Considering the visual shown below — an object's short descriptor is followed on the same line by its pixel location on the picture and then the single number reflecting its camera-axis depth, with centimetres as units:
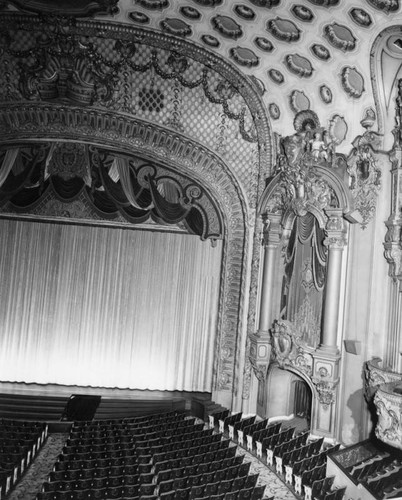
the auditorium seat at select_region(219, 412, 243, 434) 1298
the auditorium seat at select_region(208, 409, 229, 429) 1348
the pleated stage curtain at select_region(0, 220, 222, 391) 1694
